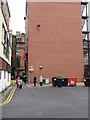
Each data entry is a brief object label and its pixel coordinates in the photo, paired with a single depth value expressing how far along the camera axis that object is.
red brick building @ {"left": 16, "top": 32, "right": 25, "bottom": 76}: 81.31
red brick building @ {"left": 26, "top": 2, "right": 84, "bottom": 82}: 35.09
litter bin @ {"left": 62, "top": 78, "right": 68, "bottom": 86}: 28.62
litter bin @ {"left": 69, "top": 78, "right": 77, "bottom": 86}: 29.03
